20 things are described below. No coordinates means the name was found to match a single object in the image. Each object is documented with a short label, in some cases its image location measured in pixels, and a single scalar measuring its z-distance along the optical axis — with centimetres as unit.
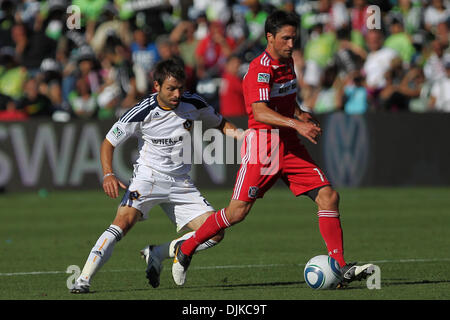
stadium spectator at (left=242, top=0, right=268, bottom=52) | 2294
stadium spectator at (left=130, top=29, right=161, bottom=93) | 2228
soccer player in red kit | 893
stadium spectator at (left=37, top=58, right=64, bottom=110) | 2289
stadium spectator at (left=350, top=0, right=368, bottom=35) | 2303
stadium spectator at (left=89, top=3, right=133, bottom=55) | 2408
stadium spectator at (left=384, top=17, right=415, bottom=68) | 2220
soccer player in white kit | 911
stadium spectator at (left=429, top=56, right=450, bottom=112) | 2081
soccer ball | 866
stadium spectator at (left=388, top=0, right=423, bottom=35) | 2355
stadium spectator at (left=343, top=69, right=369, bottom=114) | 2106
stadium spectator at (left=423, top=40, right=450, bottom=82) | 2147
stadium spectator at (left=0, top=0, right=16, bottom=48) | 2495
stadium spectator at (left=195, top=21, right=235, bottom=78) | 2258
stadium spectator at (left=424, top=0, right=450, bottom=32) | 2319
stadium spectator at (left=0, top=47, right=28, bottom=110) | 2280
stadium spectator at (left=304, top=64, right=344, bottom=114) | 2150
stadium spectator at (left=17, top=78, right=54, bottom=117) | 2192
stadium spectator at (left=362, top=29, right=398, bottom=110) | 2158
